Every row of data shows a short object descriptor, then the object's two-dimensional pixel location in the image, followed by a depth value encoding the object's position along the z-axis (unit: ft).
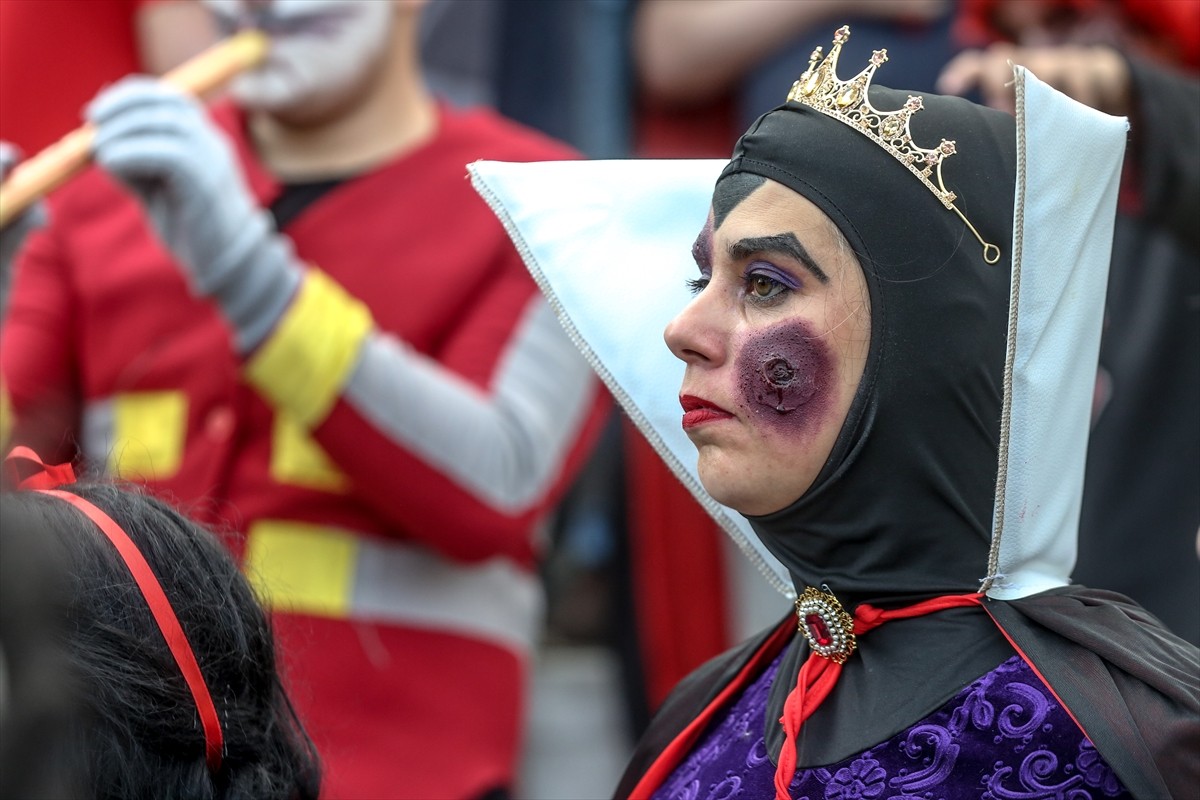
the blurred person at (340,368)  17.60
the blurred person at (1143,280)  17.13
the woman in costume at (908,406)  10.36
